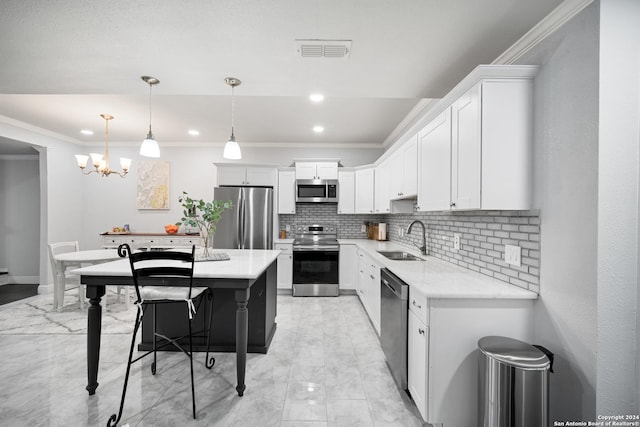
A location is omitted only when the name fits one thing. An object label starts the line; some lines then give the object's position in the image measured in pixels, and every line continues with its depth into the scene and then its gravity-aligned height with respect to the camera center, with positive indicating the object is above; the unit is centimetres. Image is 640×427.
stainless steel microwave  504 +38
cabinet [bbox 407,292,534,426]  168 -76
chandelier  390 +68
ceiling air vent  192 +114
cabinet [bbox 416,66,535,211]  169 +45
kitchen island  202 -51
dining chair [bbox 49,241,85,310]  379 -100
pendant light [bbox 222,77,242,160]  270 +58
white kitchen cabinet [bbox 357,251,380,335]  309 -92
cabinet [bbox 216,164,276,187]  493 +62
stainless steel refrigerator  461 -14
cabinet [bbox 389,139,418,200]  283 +47
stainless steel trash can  134 -83
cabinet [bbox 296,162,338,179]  507 +76
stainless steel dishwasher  203 -87
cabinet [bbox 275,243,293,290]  482 -99
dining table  362 -66
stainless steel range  466 -94
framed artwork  553 +49
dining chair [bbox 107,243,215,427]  185 -50
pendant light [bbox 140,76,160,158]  252 +58
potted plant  242 -2
